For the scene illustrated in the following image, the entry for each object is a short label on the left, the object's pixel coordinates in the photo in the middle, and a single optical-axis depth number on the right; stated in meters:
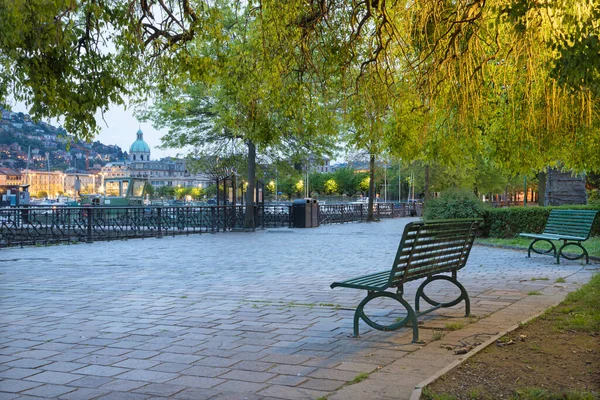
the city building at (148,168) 164.34
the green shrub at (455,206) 20.28
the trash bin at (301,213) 28.98
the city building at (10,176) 166.98
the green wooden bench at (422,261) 5.51
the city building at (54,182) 160.12
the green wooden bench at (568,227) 12.05
